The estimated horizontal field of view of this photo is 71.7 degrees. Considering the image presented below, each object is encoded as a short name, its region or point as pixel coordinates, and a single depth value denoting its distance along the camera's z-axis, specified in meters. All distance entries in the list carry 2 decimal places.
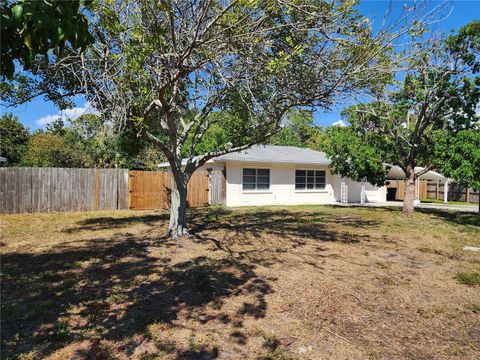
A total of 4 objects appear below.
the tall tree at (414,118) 13.34
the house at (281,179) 19.06
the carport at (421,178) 25.09
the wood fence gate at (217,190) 19.08
